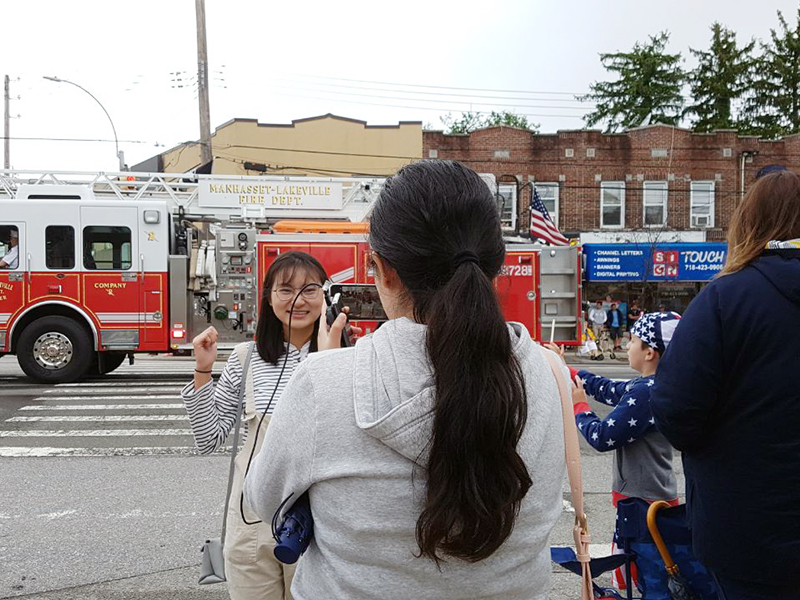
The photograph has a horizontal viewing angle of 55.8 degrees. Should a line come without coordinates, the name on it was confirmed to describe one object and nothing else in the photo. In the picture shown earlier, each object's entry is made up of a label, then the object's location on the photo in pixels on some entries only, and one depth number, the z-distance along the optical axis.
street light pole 27.98
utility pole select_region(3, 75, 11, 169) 32.75
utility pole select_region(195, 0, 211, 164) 19.47
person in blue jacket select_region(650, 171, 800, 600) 1.95
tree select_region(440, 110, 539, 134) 52.78
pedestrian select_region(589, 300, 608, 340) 20.55
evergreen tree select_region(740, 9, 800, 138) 35.03
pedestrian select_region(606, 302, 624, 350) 21.03
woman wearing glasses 2.48
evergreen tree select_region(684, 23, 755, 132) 35.75
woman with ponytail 1.39
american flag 15.59
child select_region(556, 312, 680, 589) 3.15
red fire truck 12.27
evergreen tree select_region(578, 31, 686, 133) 37.06
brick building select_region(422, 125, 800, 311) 26.52
